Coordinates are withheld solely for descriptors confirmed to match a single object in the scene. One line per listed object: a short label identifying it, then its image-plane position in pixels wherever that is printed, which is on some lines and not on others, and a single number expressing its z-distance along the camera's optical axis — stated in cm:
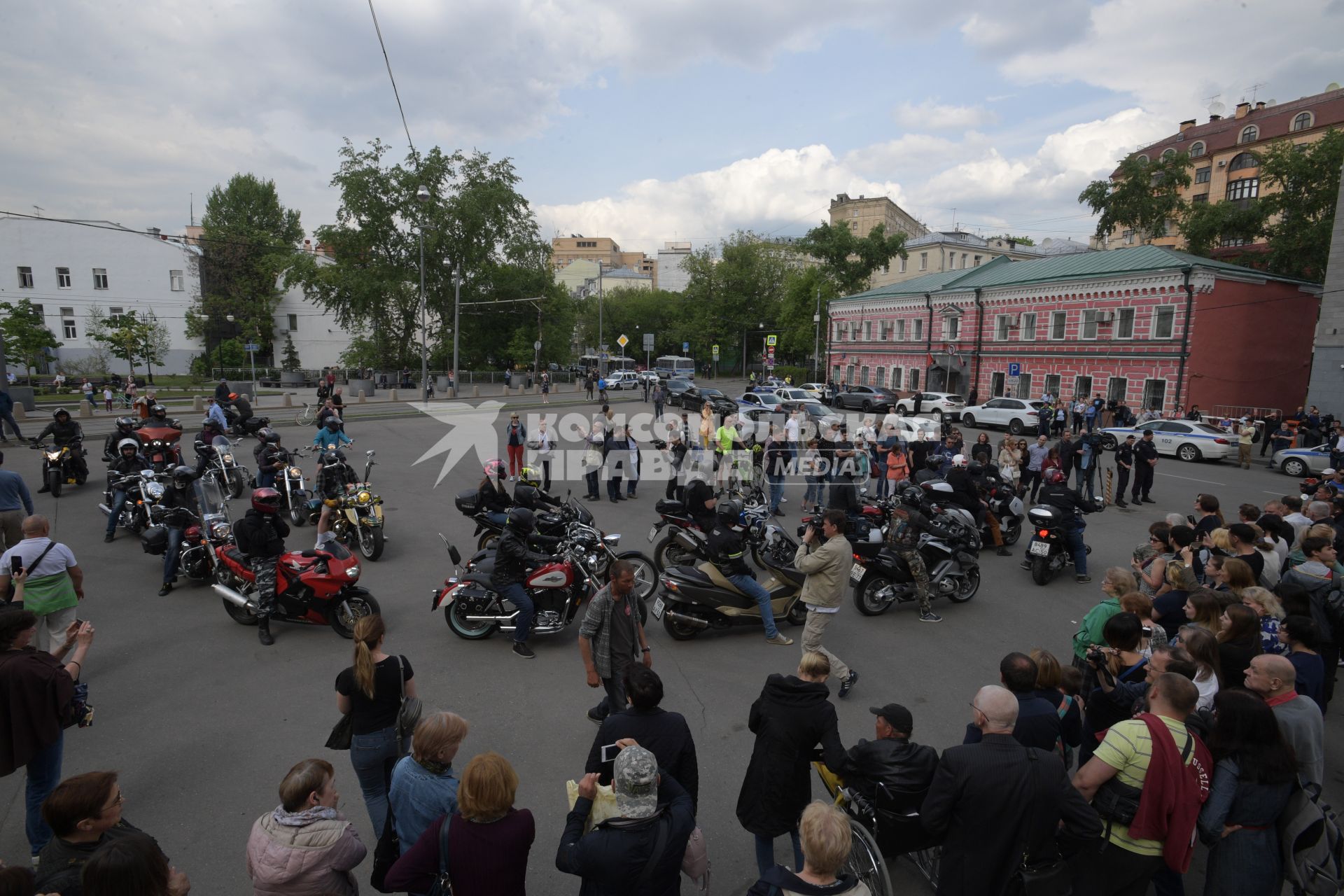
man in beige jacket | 611
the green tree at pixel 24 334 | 3738
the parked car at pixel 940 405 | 3203
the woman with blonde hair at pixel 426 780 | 299
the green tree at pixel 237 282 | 5084
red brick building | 2898
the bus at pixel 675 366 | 5728
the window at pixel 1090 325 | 3216
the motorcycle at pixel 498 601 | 690
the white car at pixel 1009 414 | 2805
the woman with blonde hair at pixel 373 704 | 374
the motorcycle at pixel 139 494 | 986
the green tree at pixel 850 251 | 5659
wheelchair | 327
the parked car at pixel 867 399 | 3469
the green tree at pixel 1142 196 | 4244
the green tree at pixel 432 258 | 4512
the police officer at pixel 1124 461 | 1387
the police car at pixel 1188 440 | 2119
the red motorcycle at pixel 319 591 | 674
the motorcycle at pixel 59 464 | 1237
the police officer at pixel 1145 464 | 1408
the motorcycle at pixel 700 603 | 708
